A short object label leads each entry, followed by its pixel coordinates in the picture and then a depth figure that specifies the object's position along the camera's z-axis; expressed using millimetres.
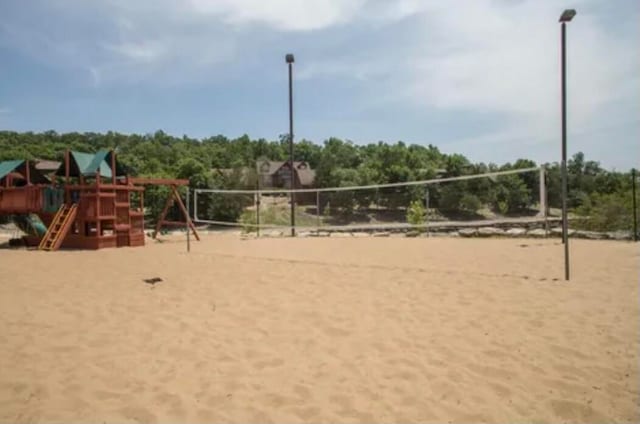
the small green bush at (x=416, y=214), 18609
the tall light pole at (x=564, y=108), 5605
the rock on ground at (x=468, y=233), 13516
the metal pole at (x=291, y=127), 14258
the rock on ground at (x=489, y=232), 13281
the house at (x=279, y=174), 52344
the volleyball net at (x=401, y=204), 22656
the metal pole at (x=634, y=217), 10438
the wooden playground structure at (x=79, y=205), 10469
